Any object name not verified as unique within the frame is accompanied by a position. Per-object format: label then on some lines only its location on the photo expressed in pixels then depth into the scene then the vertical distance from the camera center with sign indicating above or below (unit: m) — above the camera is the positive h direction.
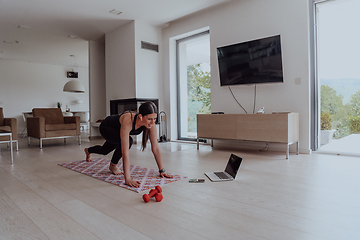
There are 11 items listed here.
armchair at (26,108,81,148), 4.86 -0.10
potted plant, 3.94 -0.23
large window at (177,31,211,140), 5.47 +0.85
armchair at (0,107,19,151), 4.43 -0.08
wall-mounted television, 3.86 +0.91
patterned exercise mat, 2.29 -0.60
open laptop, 2.41 -0.59
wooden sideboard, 3.51 -0.17
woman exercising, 2.17 -0.13
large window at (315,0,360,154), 3.70 +0.63
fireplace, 5.54 +0.34
